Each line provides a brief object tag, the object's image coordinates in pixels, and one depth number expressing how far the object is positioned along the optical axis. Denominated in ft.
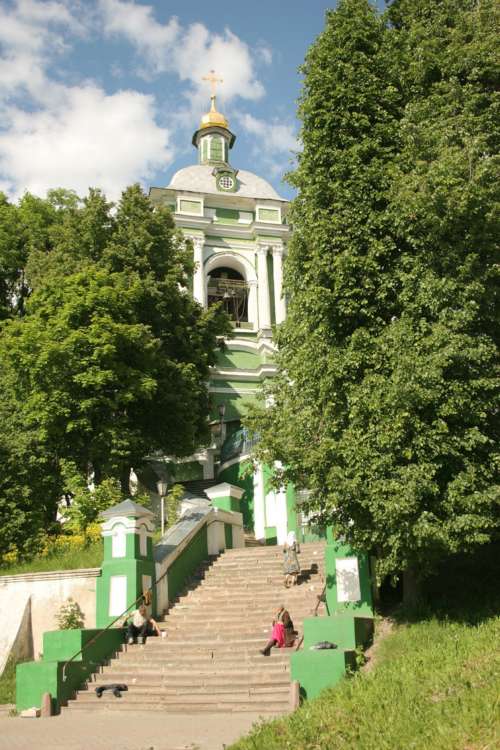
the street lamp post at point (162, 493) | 61.48
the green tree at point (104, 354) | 65.21
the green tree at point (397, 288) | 34.60
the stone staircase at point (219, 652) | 34.91
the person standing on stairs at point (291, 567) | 46.96
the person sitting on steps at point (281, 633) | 38.04
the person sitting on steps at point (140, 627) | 42.29
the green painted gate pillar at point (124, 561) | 44.39
